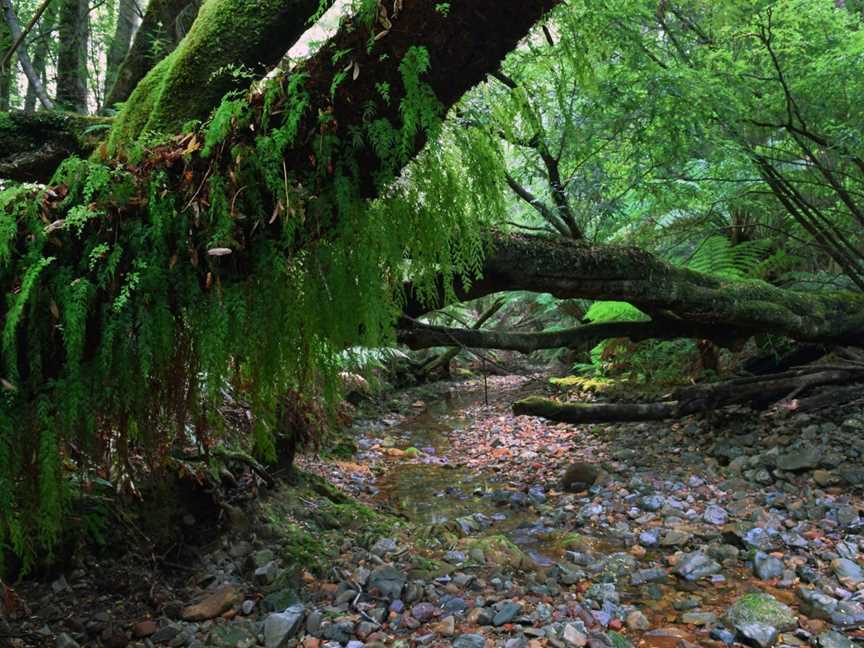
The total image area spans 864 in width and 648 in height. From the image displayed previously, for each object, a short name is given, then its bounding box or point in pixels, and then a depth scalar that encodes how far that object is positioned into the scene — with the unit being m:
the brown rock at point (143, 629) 2.80
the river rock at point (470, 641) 2.86
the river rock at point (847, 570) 3.36
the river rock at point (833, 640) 2.77
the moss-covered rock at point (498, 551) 3.86
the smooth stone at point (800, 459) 4.84
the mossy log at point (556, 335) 4.97
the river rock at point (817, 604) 3.07
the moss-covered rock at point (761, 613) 2.99
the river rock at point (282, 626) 2.88
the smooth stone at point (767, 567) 3.53
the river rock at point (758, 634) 2.84
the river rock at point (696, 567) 3.65
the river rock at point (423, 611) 3.18
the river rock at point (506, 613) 3.09
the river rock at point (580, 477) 5.64
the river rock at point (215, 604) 3.00
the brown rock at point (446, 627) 3.01
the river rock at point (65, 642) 2.56
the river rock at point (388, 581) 3.39
